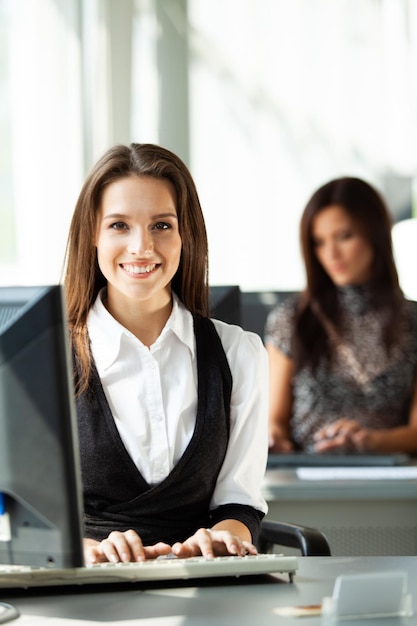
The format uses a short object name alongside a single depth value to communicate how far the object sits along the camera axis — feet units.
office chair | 10.49
